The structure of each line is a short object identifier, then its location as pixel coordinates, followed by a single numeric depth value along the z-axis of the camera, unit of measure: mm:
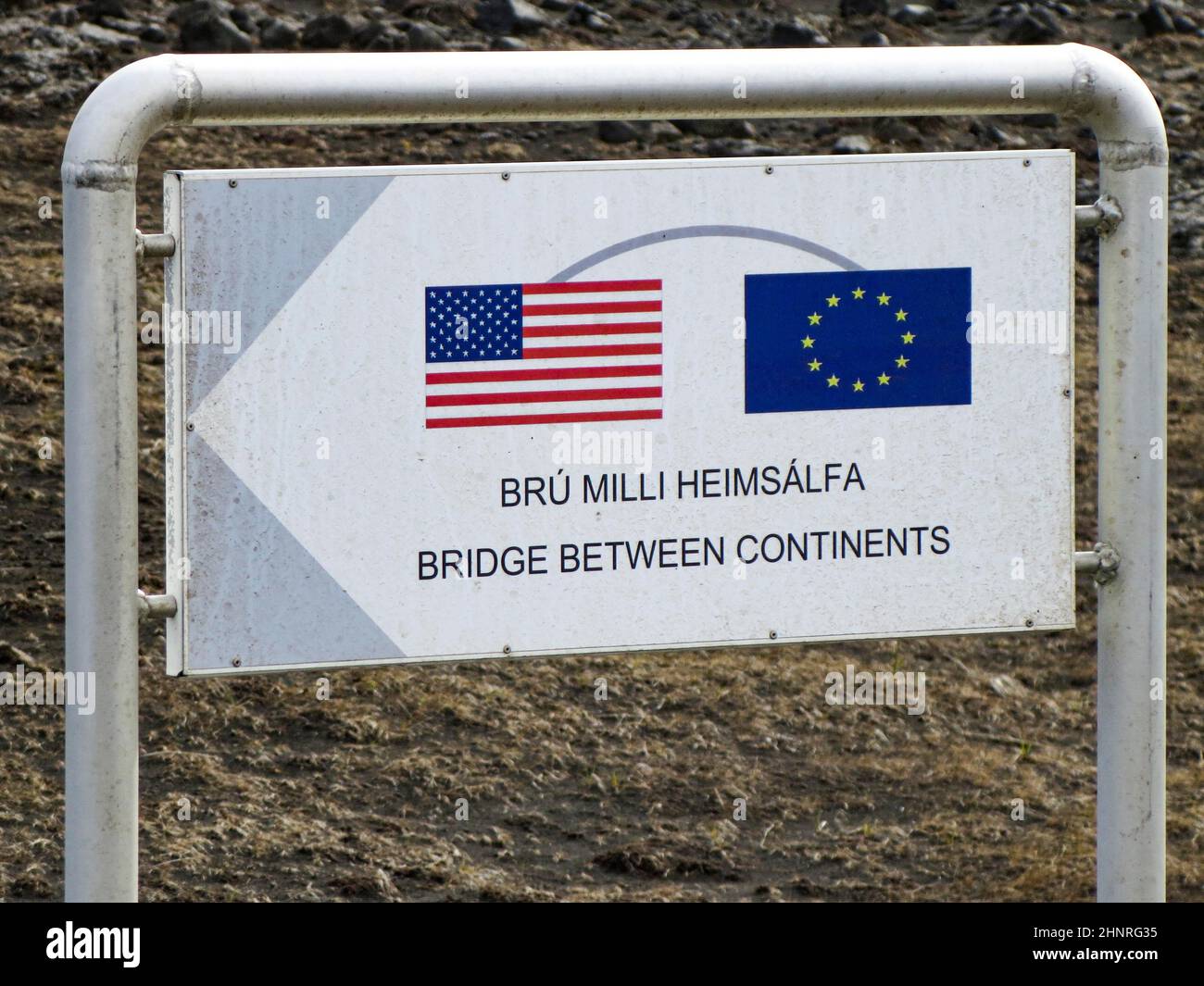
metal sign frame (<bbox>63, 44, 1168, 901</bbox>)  6344
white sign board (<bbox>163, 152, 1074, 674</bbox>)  6785
